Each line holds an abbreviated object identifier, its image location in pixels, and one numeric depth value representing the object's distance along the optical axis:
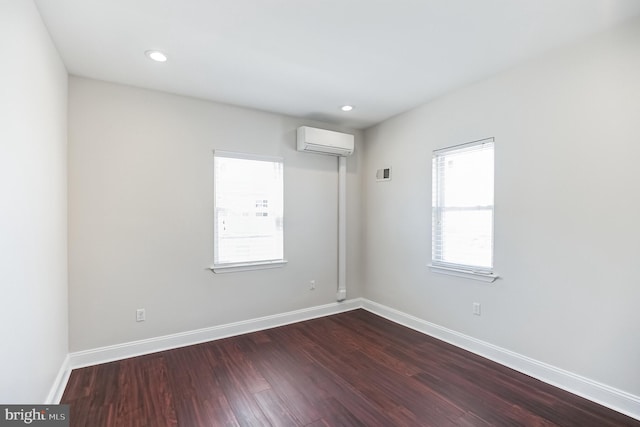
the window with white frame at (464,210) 2.94
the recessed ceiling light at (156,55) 2.38
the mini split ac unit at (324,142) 3.76
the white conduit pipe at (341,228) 4.24
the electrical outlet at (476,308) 2.98
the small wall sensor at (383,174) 4.05
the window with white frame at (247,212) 3.41
